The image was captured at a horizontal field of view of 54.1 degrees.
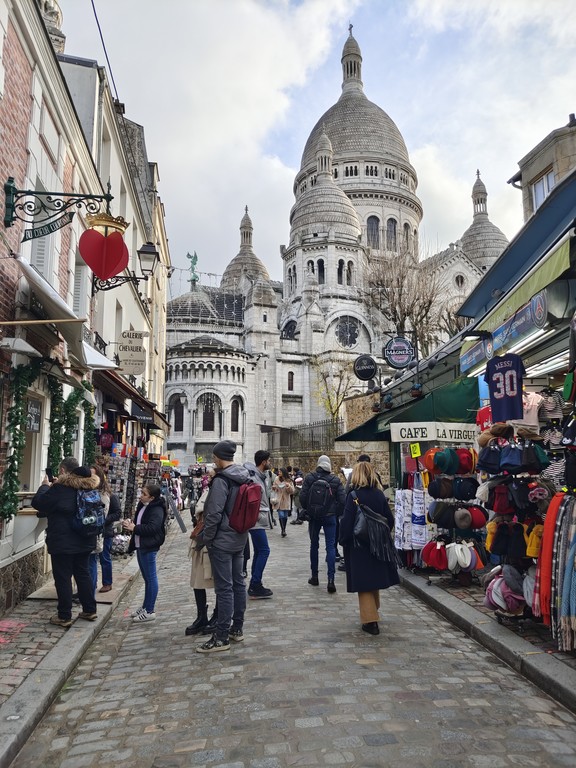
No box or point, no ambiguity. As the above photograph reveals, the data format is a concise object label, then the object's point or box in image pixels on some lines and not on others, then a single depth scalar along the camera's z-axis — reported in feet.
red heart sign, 29.09
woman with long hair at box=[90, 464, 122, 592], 24.42
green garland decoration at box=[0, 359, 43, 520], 21.20
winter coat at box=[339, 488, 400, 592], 19.52
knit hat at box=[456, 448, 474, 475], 24.77
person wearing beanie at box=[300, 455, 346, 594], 26.50
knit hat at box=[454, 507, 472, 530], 23.82
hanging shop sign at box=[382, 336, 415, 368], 53.83
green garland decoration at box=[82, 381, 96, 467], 35.63
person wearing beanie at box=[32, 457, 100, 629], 19.26
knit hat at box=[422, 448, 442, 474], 25.53
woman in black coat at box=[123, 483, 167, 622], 21.11
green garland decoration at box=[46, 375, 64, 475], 27.78
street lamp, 38.09
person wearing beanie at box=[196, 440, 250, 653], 17.46
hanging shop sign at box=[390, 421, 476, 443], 29.27
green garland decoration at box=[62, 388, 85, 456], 29.25
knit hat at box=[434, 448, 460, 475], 24.64
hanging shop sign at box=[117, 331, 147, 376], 45.50
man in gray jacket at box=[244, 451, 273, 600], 24.90
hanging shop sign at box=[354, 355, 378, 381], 65.77
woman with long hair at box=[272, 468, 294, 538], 50.62
